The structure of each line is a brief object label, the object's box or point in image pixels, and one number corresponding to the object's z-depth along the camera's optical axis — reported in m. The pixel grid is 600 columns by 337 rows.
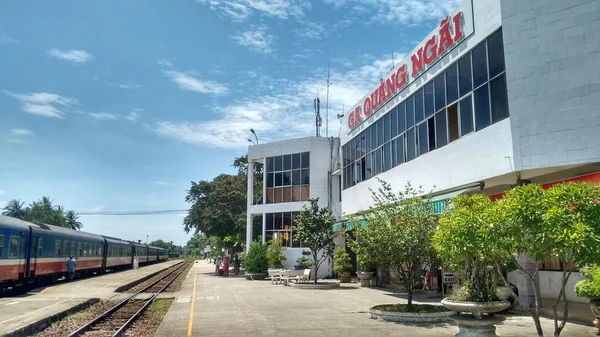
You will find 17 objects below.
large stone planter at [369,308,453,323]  11.42
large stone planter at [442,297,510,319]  9.52
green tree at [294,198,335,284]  23.03
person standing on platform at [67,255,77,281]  27.67
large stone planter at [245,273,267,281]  29.34
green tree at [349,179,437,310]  11.84
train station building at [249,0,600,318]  11.22
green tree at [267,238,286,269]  28.98
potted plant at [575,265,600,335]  9.64
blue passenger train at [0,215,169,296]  19.36
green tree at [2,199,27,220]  88.06
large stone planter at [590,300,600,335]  9.66
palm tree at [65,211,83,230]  105.00
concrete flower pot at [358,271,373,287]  23.09
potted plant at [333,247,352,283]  24.62
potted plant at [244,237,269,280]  29.48
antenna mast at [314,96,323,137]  34.91
